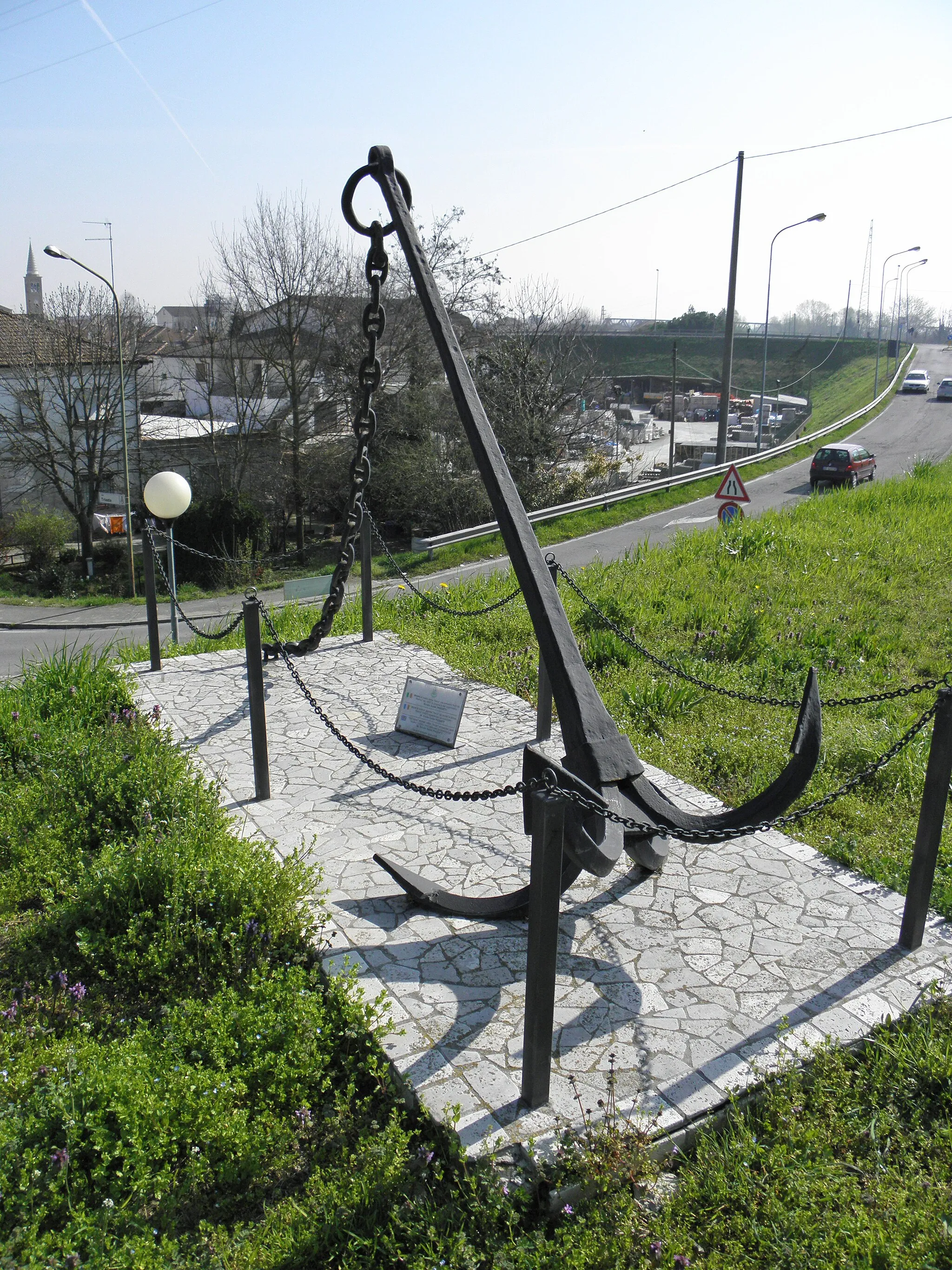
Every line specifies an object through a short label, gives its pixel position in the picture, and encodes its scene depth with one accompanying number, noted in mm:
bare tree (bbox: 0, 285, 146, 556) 27844
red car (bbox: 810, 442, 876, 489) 23125
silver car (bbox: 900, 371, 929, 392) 46906
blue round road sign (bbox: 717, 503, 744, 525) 13461
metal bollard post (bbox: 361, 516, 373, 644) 8836
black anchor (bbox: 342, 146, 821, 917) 3648
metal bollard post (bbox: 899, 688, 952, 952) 3861
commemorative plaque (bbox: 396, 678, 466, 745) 6527
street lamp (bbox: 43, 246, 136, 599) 19828
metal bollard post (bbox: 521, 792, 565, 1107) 3111
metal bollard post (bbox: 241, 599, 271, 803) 5480
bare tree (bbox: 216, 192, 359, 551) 27438
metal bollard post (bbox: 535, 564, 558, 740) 6387
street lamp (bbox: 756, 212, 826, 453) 23688
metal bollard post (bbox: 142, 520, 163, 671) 8023
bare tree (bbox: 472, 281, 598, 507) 26828
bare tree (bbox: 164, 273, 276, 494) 27984
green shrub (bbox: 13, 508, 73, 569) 26719
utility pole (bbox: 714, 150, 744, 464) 19047
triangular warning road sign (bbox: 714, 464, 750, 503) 13781
